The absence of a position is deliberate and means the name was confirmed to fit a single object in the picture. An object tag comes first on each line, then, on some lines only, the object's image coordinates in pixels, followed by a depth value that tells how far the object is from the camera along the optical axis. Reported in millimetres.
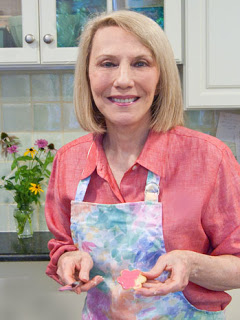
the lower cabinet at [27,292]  1888
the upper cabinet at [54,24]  1826
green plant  2064
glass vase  2051
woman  1012
